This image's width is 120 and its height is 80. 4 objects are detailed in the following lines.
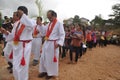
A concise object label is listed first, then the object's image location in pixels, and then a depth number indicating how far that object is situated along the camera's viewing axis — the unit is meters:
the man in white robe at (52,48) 2.77
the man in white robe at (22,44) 2.26
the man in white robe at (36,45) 3.55
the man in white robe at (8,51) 2.92
